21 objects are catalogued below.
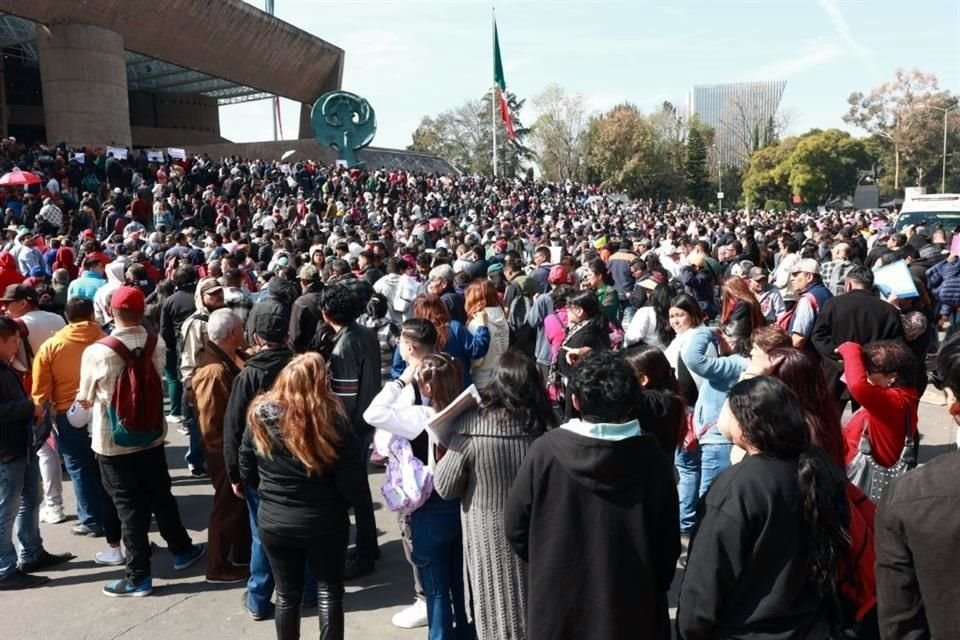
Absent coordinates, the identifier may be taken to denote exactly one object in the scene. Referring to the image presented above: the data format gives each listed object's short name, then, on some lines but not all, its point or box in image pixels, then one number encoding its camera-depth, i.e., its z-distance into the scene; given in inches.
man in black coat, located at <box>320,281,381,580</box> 187.5
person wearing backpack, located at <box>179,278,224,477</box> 223.8
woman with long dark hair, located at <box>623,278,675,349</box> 241.8
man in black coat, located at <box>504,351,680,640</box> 101.6
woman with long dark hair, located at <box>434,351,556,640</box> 122.4
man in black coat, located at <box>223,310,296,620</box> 156.9
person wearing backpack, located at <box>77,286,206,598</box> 175.2
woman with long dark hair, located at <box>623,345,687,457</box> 146.3
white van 647.5
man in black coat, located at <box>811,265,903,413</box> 225.9
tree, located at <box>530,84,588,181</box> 2603.3
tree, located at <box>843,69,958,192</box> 2337.6
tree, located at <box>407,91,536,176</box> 3038.9
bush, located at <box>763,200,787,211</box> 2301.6
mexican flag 1552.7
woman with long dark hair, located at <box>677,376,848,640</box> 91.4
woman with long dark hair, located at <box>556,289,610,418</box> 209.5
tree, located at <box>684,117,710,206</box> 2628.0
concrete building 1113.4
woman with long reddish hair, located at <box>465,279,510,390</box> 237.9
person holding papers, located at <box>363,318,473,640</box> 137.9
